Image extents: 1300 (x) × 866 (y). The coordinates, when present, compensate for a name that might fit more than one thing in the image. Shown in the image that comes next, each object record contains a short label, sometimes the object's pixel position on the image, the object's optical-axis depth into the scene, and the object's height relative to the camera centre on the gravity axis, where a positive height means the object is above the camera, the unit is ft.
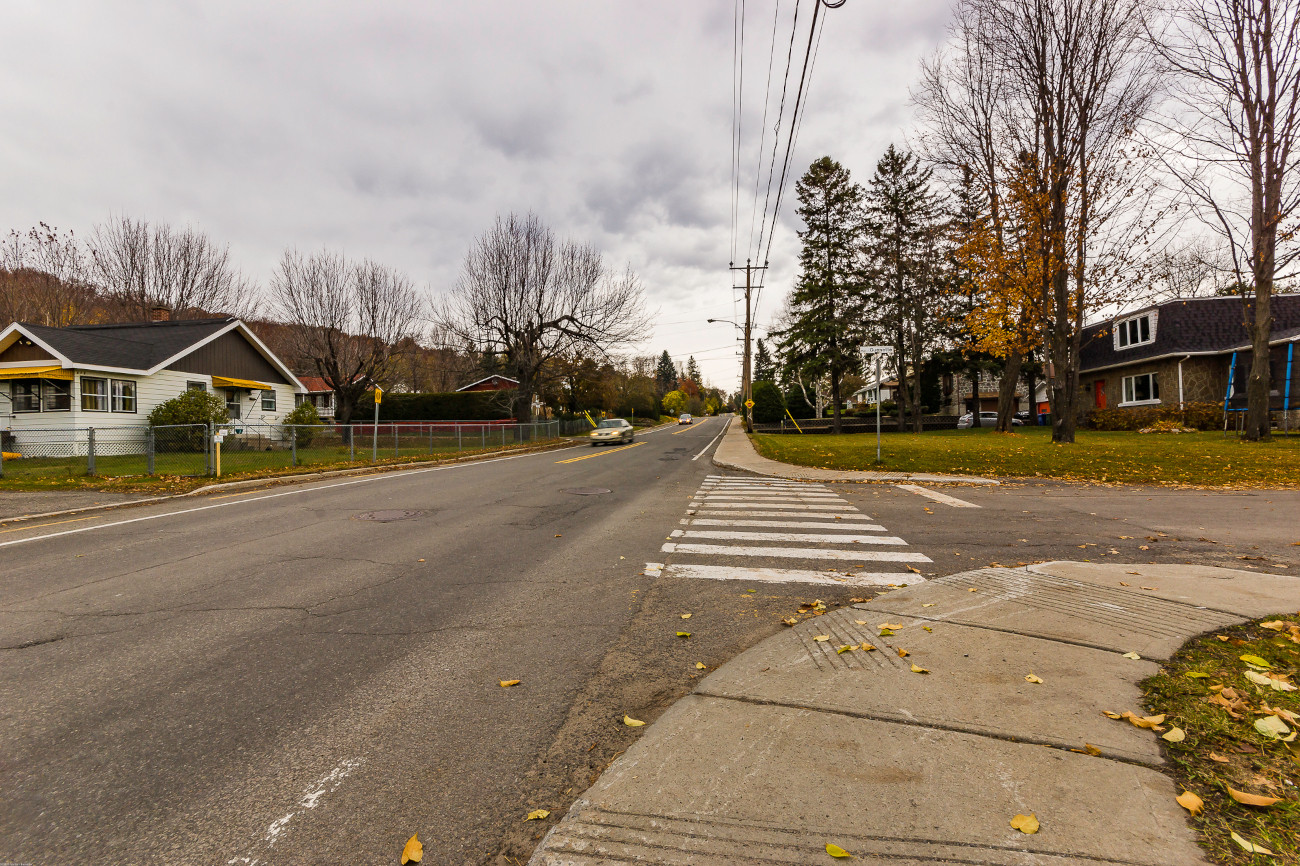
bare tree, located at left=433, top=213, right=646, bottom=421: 111.86 +19.32
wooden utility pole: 135.21 +8.11
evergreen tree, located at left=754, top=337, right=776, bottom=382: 365.01 +30.46
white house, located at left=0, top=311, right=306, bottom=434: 72.74 +5.25
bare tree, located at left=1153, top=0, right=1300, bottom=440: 59.00 +26.59
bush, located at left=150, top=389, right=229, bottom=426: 78.43 +0.02
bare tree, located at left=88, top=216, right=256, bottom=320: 108.88 +25.29
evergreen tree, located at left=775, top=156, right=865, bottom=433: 122.31 +27.52
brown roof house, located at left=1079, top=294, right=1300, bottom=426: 91.15 +9.19
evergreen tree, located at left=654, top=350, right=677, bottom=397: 464.32 +27.89
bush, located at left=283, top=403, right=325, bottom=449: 96.73 -0.92
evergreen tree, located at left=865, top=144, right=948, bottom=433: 108.27 +26.84
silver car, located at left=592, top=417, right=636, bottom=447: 114.52 -4.00
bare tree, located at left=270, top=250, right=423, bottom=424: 106.32 +14.83
